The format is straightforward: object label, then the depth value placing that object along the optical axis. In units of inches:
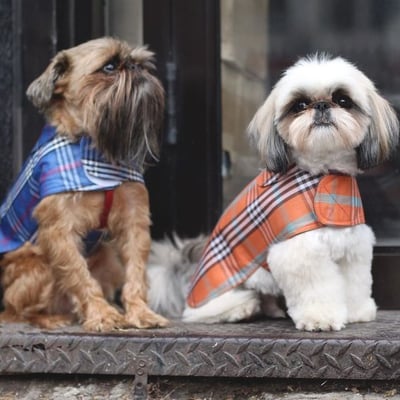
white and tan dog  151.9
